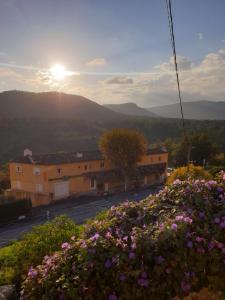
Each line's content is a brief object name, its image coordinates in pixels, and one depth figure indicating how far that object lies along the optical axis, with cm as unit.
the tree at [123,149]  3527
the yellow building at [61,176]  3079
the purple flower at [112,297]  335
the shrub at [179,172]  2284
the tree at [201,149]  4550
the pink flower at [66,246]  383
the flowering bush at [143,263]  335
